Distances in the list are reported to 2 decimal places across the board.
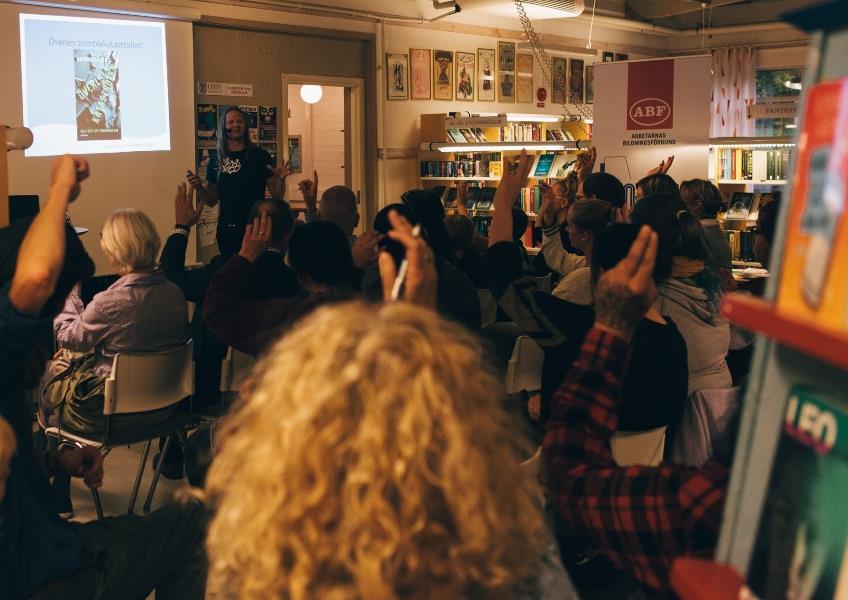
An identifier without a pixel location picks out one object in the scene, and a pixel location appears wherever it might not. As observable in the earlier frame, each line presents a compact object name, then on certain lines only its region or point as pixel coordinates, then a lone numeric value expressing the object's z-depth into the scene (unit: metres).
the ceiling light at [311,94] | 9.80
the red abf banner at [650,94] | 6.15
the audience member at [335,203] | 4.96
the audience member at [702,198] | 5.55
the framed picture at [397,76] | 9.82
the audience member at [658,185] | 5.01
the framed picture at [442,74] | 10.35
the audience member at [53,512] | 1.86
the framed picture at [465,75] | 10.60
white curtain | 13.02
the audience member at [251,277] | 2.89
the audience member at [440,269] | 3.06
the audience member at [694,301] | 2.92
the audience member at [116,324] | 3.70
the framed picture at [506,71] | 11.05
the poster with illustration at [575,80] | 12.02
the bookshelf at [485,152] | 9.17
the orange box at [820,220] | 0.83
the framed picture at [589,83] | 12.30
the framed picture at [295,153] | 10.17
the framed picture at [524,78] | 11.30
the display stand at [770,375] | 0.88
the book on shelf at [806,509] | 0.89
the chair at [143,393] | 3.62
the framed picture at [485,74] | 10.84
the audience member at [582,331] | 2.45
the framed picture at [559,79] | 11.74
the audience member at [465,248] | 4.77
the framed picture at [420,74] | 10.07
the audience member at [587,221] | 3.80
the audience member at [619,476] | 1.40
